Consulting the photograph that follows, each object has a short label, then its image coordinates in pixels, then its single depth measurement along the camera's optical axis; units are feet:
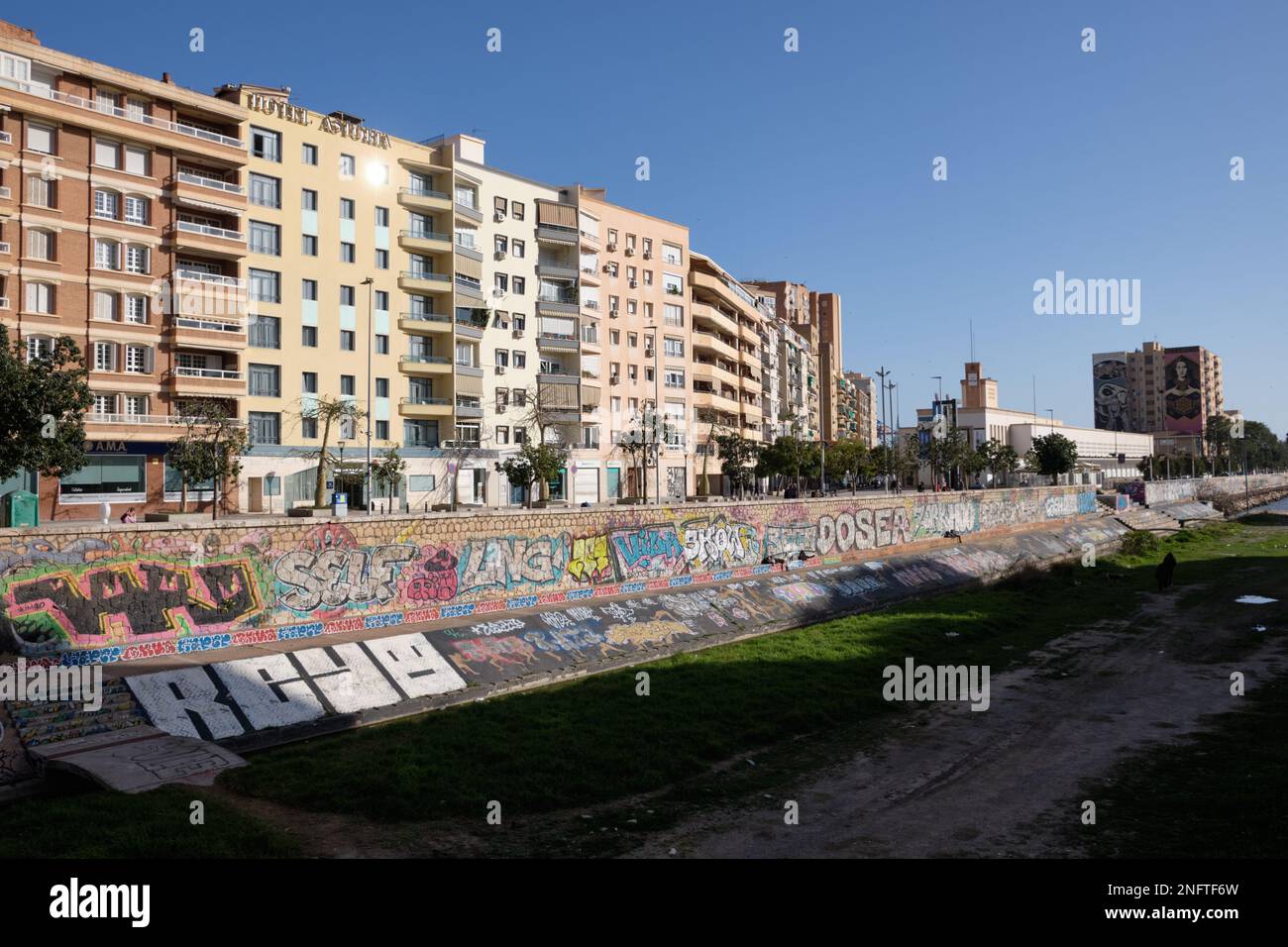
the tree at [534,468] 186.09
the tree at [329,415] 191.77
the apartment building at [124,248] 159.74
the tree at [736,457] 286.46
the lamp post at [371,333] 177.65
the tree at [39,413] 106.22
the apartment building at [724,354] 308.81
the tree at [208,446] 143.84
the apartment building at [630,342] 268.62
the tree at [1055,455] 380.99
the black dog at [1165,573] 190.78
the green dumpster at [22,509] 101.55
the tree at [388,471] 196.34
